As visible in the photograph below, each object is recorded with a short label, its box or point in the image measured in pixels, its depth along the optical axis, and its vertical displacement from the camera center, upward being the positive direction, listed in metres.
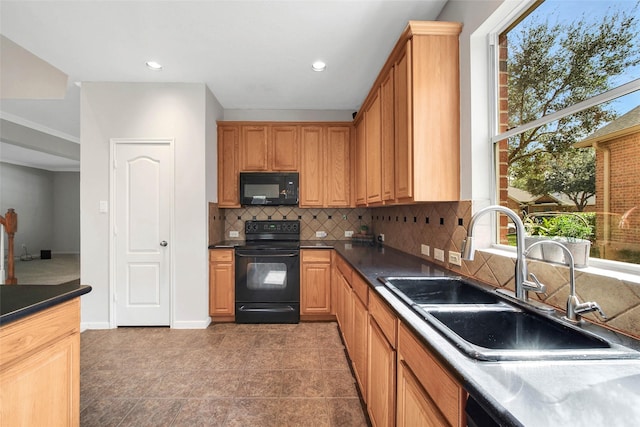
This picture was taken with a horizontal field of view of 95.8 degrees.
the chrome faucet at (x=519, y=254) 1.11 -0.16
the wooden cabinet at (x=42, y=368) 1.02 -0.60
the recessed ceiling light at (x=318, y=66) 2.74 +1.44
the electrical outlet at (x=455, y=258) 1.85 -0.29
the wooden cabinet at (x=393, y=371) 0.82 -0.61
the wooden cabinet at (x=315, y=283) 3.39 -0.80
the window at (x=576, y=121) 1.03 +0.40
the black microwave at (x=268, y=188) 3.64 +0.35
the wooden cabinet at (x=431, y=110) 1.81 +0.67
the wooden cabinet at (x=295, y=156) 3.67 +0.76
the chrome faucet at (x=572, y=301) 0.98 -0.30
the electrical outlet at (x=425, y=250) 2.28 -0.28
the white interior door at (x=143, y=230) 3.16 -0.15
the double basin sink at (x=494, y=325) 0.77 -0.40
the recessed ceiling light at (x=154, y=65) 2.73 +1.44
